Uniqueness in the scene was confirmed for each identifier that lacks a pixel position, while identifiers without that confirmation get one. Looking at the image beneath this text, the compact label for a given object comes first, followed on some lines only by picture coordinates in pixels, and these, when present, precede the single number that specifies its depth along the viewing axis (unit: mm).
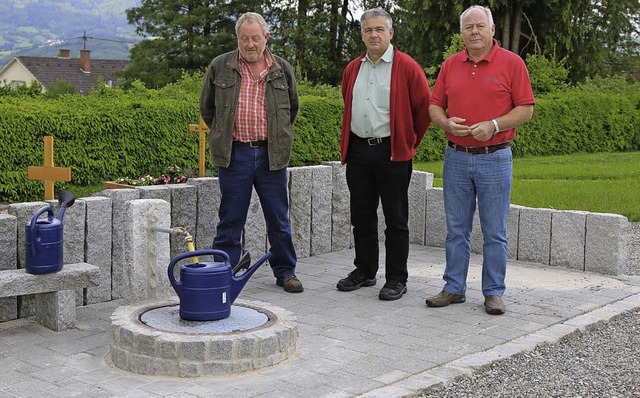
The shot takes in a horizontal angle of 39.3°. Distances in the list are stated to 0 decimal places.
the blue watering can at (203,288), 4953
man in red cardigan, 6391
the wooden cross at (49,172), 6523
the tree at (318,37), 31938
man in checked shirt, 6375
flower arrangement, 10266
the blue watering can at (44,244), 5320
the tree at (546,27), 24641
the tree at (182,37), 34625
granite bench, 5316
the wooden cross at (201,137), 9454
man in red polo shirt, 5910
